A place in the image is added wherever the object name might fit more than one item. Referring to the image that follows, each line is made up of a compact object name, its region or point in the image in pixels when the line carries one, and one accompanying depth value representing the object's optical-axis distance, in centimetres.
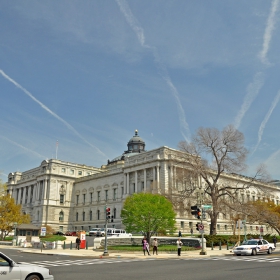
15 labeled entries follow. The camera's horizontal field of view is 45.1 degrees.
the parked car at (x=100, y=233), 6031
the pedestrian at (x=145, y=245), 2958
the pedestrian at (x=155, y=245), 3025
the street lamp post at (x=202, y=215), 3081
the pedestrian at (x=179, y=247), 2942
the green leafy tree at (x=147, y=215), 4038
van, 5547
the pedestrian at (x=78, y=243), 3916
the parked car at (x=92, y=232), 6339
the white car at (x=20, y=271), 983
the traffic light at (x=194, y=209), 2991
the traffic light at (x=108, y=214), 3088
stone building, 7623
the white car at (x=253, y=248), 2984
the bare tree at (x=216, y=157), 4866
